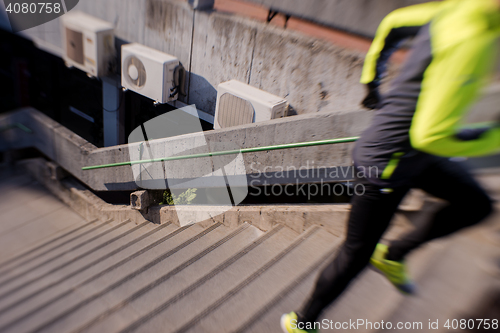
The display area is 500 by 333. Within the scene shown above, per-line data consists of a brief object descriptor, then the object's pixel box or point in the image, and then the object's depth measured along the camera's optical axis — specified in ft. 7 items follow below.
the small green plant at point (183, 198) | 15.33
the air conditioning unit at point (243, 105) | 16.12
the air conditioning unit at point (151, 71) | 20.17
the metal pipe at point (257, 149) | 9.96
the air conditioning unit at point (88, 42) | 23.12
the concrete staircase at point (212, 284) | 6.82
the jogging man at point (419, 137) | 3.78
